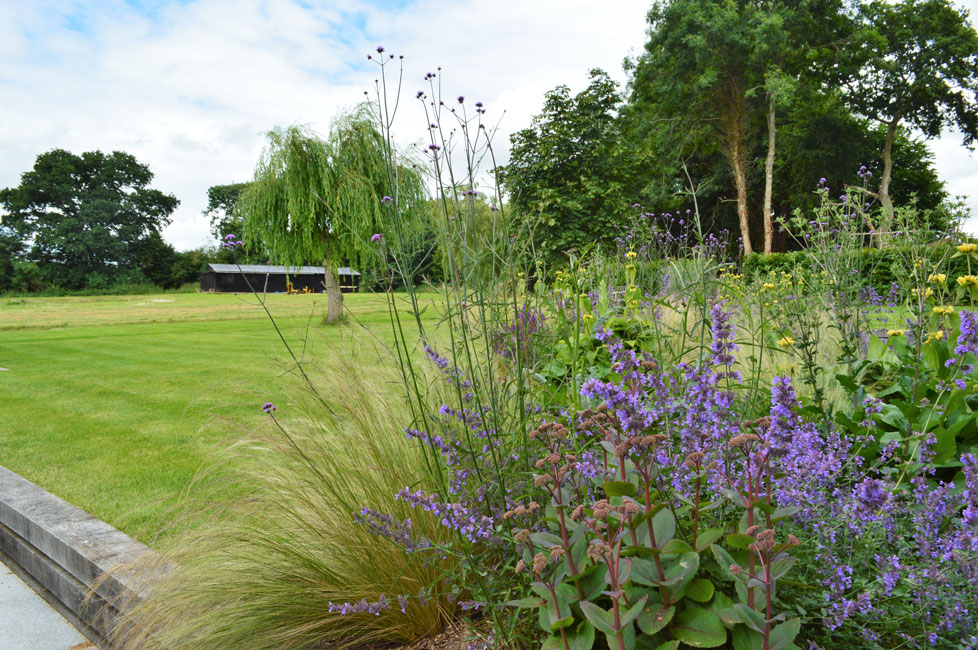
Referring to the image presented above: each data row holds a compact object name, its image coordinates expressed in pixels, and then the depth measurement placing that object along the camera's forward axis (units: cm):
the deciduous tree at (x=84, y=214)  4706
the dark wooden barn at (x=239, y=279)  4206
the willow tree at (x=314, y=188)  1480
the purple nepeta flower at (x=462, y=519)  151
